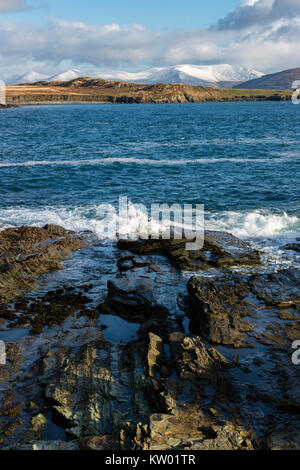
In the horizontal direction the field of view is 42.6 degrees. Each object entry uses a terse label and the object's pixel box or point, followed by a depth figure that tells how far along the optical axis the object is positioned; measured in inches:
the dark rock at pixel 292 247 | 777.2
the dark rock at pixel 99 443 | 308.8
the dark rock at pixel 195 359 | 385.4
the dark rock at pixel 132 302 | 541.6
